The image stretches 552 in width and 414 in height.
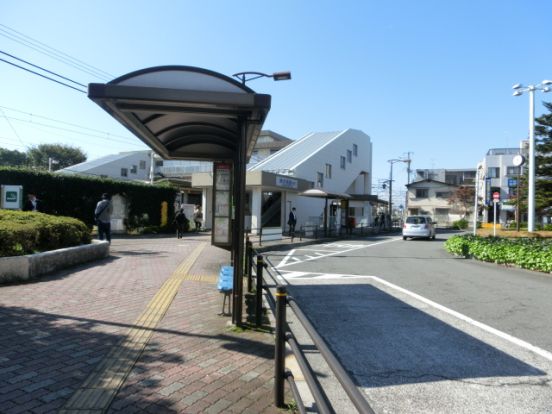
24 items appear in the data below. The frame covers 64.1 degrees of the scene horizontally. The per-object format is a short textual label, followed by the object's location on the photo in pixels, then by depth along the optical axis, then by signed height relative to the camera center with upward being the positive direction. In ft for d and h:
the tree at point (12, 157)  213.25 +23.67
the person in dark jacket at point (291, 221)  78.59 -1.34
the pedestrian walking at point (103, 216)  44.78 -0.81
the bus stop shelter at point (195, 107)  16.16 +4.12
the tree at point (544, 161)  115.24 +15.67
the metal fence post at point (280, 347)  11.33 -3.42
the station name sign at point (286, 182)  90.00 +6.70
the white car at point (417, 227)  92.43 -2.03
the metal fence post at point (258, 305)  19.08 -4.01
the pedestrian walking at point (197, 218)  90.58 -1.56
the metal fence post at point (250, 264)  23.80 -2.82
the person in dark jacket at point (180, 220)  69.91 -1.63
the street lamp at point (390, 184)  163.69 +12.69
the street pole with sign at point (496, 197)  68.95 +3.57
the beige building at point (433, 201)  216.54 +8.47
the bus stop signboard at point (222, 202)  22.49 +0.51
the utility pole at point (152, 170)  128.16 +11.65
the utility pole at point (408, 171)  213.95 +23.03
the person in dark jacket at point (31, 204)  50.08 +0.25
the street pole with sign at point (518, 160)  82.38 +11.34
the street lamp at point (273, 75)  50.03 +15.99
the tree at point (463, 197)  206.49 +10.16
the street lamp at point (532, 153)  80.43 +12.51
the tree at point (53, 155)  209.97 +24.91
